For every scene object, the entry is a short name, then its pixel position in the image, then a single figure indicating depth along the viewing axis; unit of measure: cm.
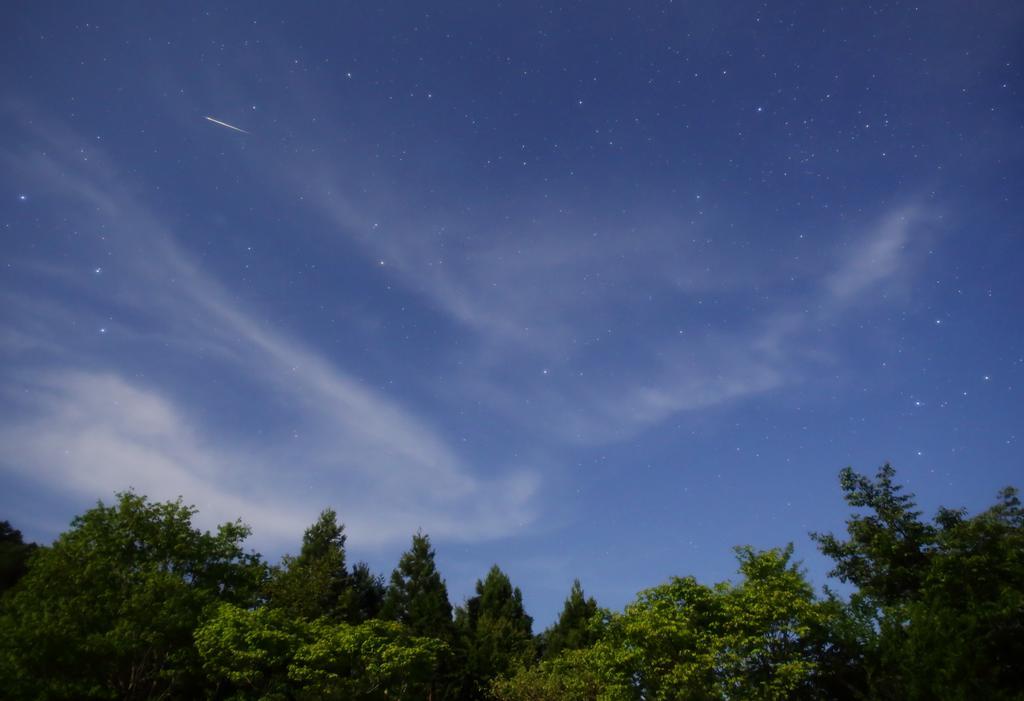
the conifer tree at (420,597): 4606
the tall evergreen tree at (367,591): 5186
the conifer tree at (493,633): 4378
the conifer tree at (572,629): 4662
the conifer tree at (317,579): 4116
